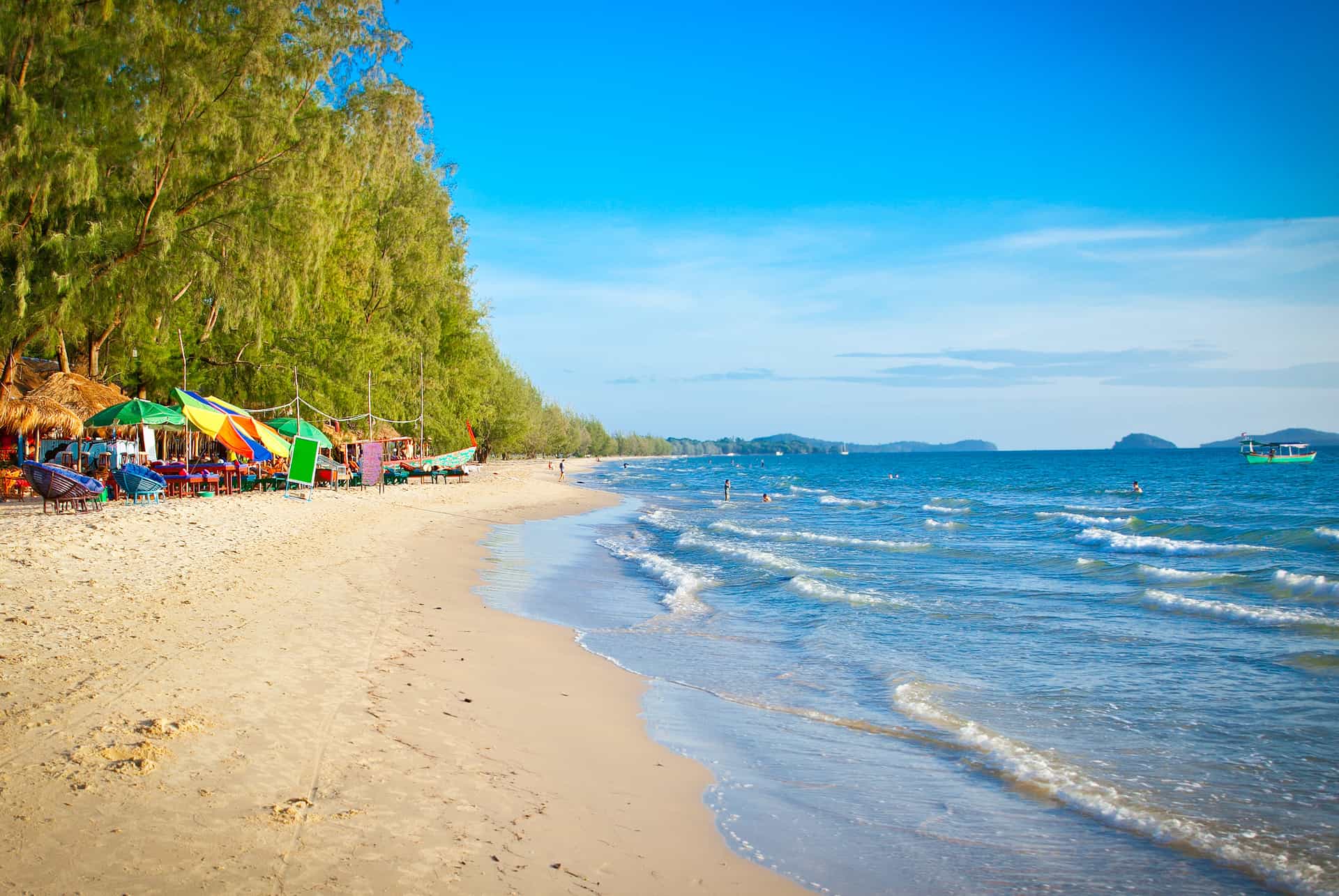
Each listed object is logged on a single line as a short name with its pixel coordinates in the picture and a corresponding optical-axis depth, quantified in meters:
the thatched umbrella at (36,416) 18.16
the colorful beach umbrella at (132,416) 18.14
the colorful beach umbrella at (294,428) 24.59
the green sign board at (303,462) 22.64
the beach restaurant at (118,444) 17.34
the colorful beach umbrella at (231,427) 19.45
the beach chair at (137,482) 17.28
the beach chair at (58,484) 14.48
